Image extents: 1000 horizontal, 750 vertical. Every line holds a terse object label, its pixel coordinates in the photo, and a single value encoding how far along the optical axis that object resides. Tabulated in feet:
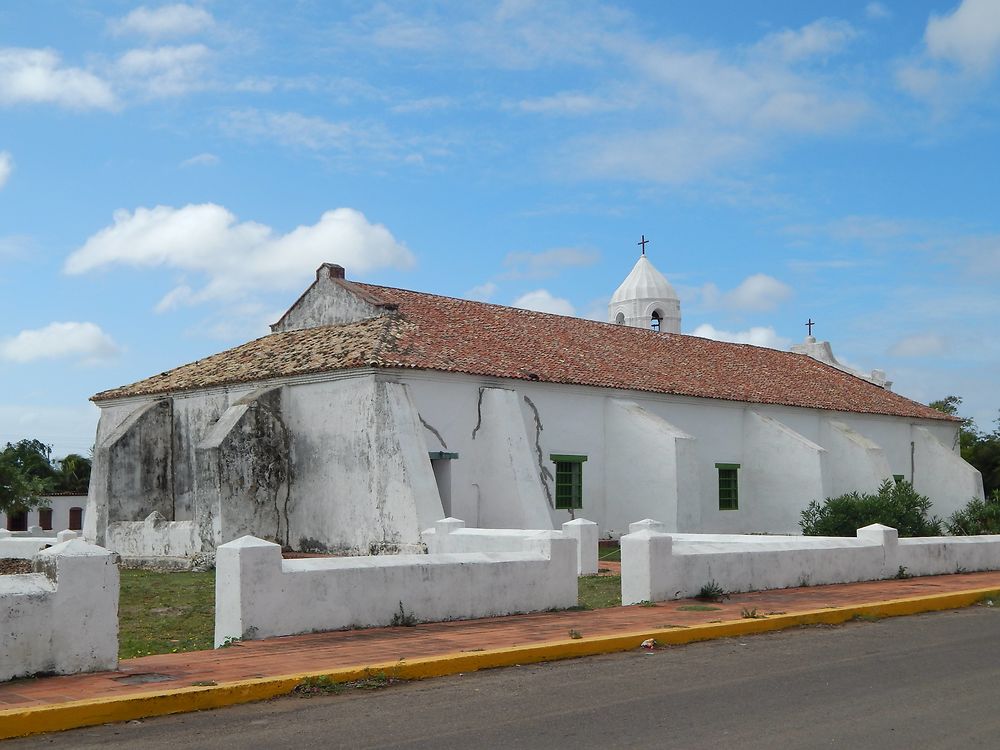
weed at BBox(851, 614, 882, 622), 41.06
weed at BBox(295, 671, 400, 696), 25.93
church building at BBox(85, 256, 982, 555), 67.21
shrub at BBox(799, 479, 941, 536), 76.02
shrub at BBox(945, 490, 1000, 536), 94.48
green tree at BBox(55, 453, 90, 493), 163.84
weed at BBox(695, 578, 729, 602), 44.29
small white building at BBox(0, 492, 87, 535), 125.90
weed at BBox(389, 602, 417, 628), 35.55
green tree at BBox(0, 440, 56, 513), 104.94
